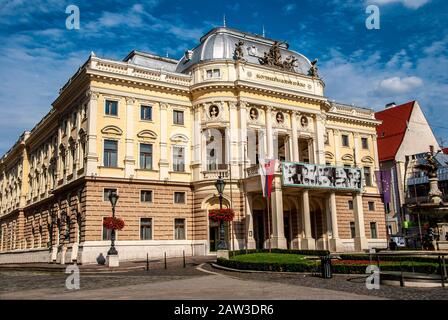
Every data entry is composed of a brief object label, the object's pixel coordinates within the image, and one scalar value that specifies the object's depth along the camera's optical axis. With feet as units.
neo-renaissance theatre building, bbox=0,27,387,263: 127.85
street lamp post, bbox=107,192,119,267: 97.17
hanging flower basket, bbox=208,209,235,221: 108.99
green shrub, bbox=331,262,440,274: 60.29
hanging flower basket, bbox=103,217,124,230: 105.50
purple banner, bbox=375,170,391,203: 162.41
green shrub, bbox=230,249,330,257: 104.63
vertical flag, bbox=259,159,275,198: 120.98
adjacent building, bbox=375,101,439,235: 217.15
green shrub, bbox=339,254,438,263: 73.74
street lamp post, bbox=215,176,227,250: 100.12
